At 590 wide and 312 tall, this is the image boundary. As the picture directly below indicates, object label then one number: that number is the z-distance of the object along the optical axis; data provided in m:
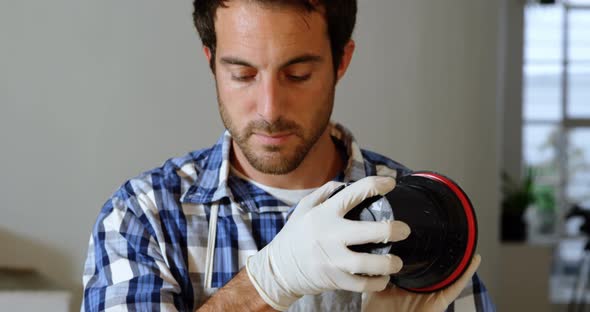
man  1.15
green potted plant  4.17
